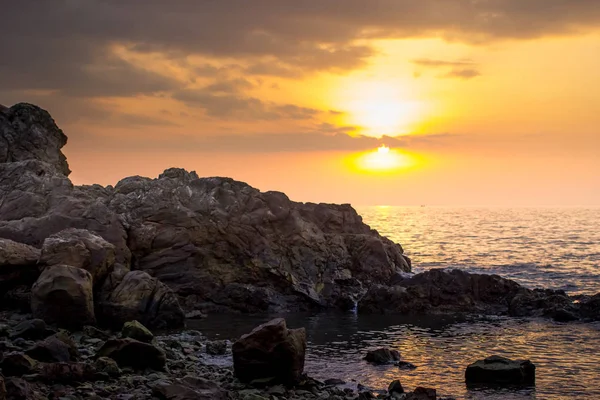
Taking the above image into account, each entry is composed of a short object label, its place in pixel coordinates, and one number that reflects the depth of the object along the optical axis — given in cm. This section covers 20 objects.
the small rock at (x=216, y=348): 3162
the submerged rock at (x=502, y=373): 2697
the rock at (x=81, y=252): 3709
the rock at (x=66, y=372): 1952
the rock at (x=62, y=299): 3247
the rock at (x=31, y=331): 2708
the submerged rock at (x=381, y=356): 3106
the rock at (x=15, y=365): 1969
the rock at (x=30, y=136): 6203
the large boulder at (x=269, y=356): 2492
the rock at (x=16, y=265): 3766
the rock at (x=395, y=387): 2523
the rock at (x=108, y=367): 2200
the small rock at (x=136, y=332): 2750
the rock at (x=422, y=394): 2327
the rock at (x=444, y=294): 4825
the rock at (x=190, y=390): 1966
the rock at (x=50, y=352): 2222
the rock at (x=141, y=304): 3669
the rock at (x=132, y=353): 2398
